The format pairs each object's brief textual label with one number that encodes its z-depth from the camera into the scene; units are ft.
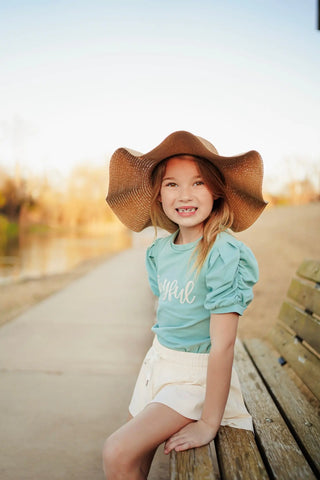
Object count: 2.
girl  5.07
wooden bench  4.60
